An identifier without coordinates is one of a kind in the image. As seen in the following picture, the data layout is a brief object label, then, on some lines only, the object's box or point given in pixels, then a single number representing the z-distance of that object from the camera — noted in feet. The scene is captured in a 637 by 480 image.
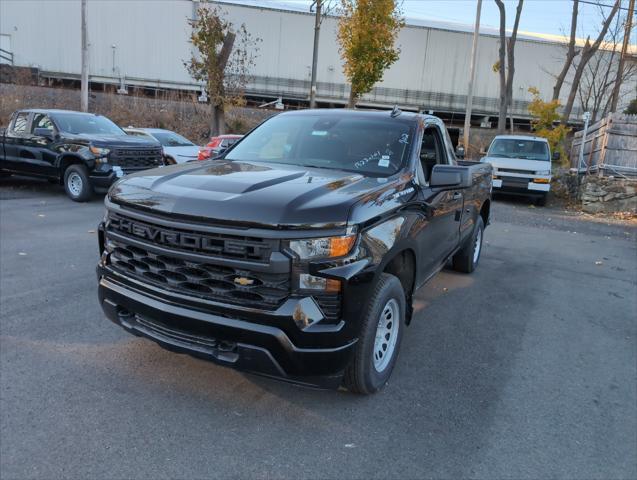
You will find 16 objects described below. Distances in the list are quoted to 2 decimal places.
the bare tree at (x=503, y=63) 85.10
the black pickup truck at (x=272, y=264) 9.10
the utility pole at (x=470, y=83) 76.03
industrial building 100.07
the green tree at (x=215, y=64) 61.05
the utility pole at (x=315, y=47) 65.74
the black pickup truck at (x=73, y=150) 33.73
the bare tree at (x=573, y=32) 82.94
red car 38.68
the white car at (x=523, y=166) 46.21
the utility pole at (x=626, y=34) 71.31
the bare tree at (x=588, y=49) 81.35
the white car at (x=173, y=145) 45.55
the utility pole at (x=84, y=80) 64.92
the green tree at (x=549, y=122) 64.59
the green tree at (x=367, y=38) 60.08
